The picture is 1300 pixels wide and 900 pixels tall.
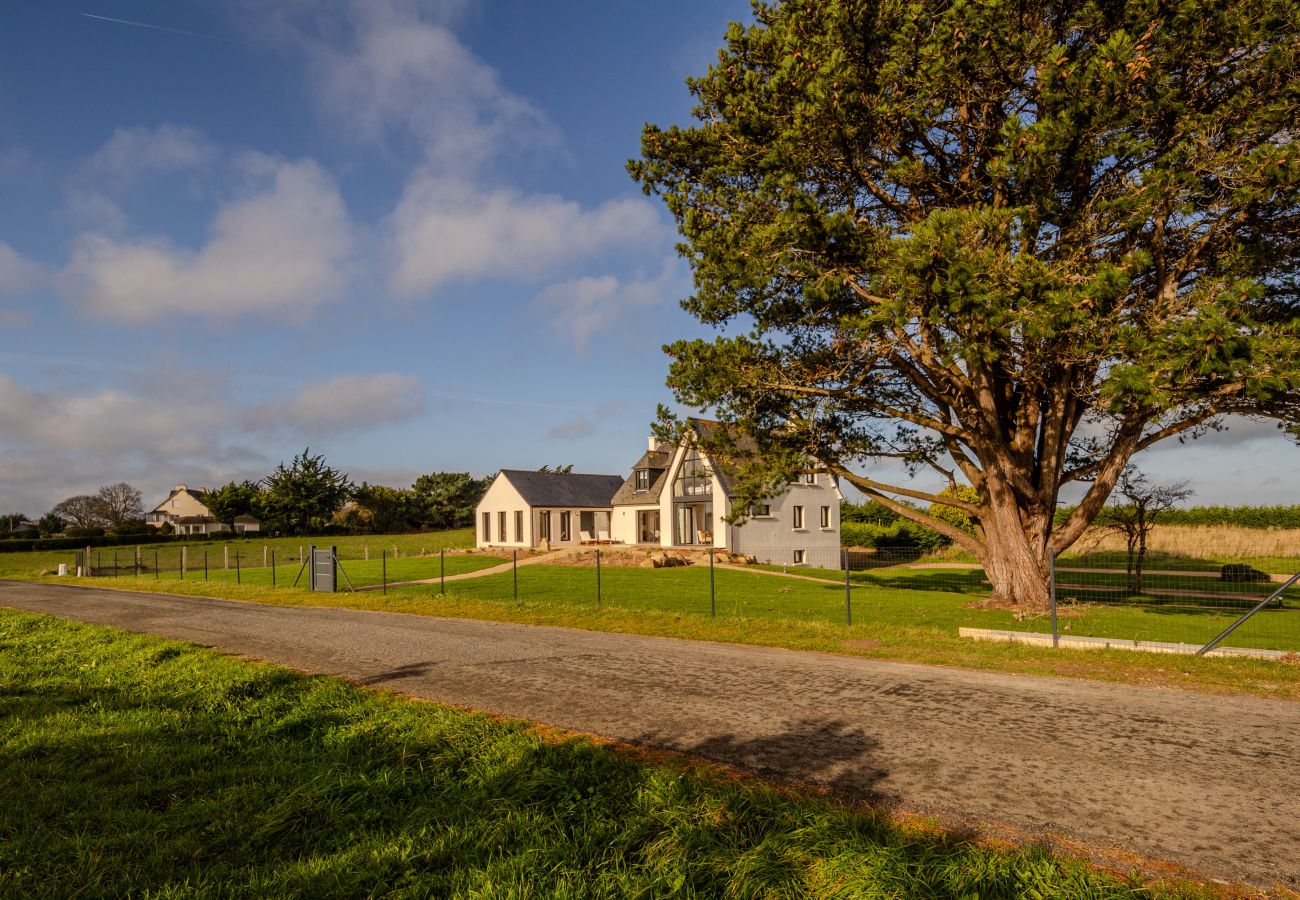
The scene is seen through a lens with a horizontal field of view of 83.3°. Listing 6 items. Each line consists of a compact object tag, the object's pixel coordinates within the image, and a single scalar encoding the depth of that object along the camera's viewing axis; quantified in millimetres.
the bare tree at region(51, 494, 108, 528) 91062
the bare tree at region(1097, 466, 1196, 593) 23078
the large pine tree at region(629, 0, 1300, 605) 12094
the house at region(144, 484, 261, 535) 89750
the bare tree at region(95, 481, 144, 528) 91812
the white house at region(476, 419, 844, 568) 39750
